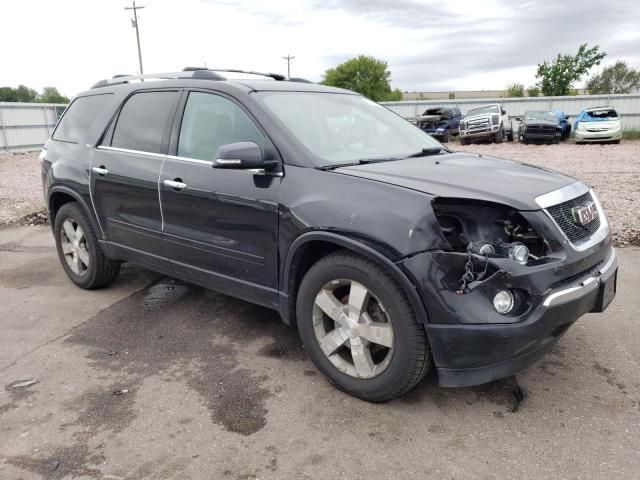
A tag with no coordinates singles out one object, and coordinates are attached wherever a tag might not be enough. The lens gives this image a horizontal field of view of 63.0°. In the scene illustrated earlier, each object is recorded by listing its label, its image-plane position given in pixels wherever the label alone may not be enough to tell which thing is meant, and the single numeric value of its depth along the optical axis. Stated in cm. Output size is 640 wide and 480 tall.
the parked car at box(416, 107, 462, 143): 2223
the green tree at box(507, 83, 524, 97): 5859
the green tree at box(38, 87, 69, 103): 8159
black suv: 255
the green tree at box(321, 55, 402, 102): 7619
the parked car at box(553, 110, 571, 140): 2267
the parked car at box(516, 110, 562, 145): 2059
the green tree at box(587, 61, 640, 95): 5203
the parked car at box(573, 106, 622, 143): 2052
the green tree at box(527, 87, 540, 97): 5351
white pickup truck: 2067
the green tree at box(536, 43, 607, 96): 4522
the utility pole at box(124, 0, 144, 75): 3453
